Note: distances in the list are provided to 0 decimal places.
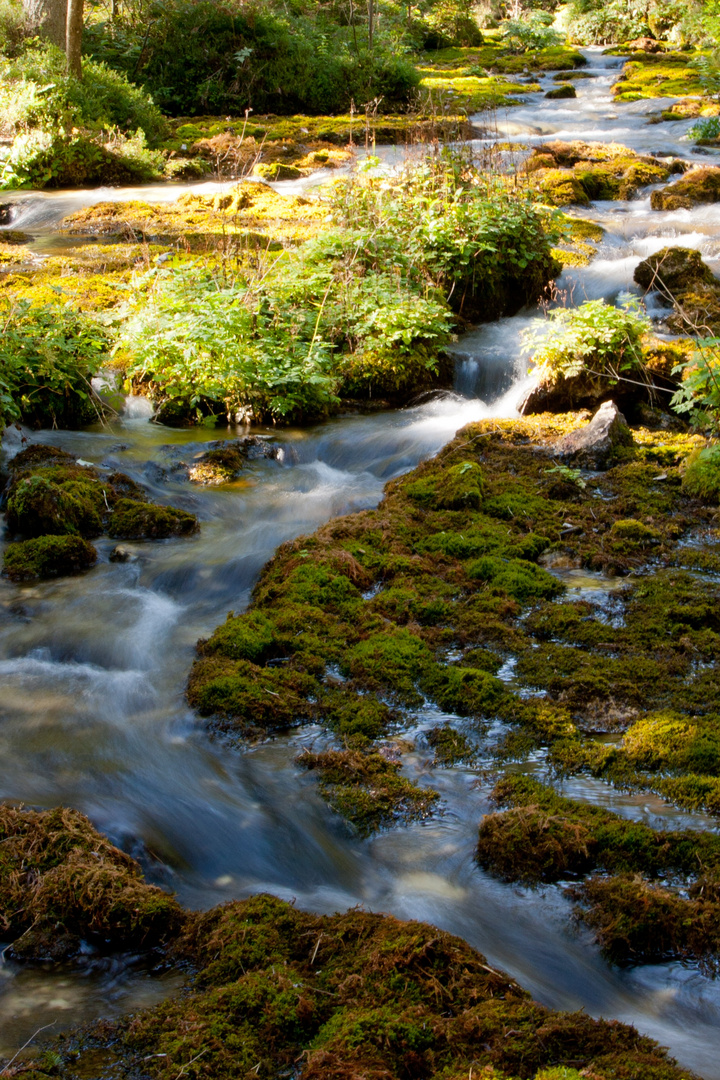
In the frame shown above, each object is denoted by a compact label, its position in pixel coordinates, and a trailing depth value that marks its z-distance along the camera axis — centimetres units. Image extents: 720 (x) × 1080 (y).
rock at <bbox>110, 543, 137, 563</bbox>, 597
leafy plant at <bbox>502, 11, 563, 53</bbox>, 3391
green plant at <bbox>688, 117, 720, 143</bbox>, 1797
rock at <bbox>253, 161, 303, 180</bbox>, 1603
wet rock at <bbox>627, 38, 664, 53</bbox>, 3095
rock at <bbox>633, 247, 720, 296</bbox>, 1028
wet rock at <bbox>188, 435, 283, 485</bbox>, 731
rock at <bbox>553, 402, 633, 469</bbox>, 733
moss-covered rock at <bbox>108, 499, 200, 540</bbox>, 634
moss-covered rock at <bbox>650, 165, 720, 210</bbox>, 1391
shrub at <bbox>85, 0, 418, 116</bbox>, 2162
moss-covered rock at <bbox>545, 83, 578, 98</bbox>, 2386
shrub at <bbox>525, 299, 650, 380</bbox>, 798
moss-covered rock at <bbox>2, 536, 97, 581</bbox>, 568
